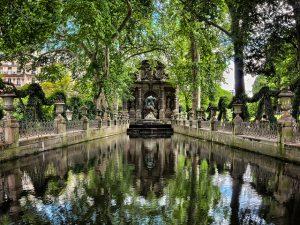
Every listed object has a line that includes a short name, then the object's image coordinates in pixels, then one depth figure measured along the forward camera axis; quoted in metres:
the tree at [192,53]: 30.64
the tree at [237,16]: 18.53
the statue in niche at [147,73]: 62.00
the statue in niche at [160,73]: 62.19
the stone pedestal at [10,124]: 15.52
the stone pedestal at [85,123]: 27.51
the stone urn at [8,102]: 16.27
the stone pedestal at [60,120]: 21.79
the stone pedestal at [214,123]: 26.05
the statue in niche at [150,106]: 59.82
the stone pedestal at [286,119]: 14.88
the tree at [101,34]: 25.72
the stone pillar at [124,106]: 60.12
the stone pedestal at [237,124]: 21.14
